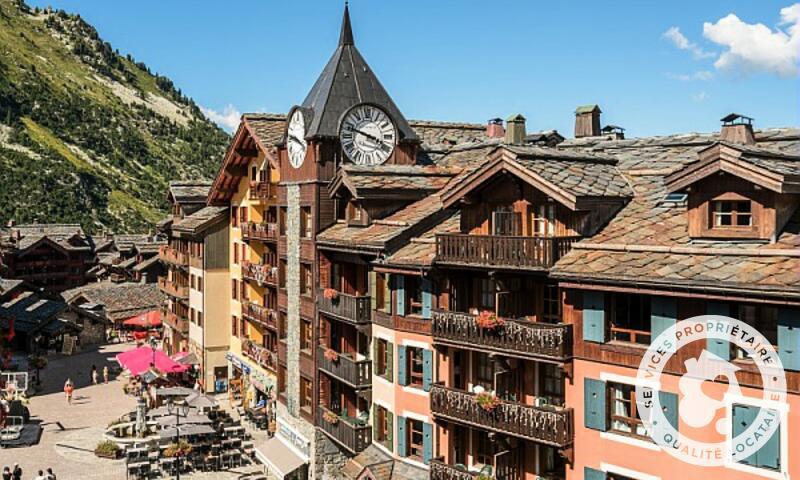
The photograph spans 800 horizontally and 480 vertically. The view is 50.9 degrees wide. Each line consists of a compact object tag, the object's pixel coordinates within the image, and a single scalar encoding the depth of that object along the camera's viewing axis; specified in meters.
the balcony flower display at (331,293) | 34.41
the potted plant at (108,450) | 43.09
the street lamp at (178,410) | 40.72
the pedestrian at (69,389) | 56.22
